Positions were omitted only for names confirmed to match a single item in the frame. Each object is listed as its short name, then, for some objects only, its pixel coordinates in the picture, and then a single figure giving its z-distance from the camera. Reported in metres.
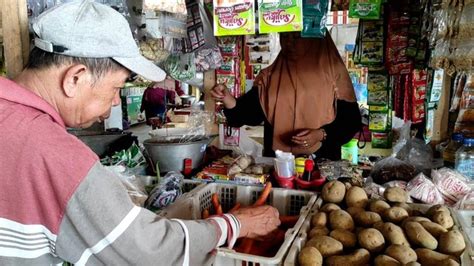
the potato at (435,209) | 1.30
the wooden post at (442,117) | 2.37
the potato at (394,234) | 1.16
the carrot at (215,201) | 1.55
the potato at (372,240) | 1.16
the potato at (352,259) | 1.10
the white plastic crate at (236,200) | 1.41
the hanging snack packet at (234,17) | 2.08
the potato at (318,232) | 1.22
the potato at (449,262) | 1.00
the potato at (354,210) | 1.35
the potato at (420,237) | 1.16
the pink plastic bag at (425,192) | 1.55
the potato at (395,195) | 1.42
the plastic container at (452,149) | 1.98
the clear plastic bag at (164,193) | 1.50
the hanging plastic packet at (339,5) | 2.75
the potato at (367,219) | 1.28
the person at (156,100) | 7.45
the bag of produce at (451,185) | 1.60
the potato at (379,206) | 1.34
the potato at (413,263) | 1.01
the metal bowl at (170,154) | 2.01
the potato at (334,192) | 1.44
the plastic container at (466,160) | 1.87
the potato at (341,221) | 1.27
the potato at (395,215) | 1.29
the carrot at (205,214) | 1.45
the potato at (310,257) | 1.07
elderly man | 0.82
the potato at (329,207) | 1.36
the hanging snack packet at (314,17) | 2.18
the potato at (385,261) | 1.05
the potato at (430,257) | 1.08
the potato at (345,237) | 1.20
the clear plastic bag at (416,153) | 2.07
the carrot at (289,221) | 1.42
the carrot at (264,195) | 1.49
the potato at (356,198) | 1.41
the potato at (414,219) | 1.25
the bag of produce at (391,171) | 1.86
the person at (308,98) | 2.66
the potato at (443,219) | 1.25
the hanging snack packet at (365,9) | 2.27
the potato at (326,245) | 1.14
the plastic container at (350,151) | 3.33
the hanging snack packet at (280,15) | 1.99
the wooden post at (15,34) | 1.22
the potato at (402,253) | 1.08
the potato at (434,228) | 1.20
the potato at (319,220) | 1.28
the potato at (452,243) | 1.13
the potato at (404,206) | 1.38
